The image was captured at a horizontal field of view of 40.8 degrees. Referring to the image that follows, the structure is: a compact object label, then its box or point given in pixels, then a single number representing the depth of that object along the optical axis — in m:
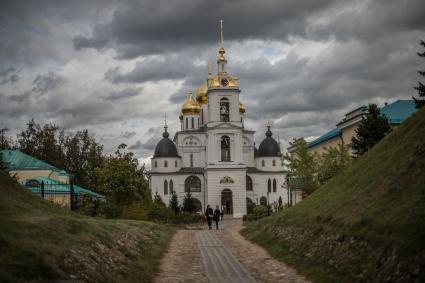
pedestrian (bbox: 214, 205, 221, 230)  37.97
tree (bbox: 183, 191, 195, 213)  71.81
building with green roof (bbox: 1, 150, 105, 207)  48.44
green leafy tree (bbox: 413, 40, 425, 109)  32.83
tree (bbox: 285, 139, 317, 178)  44.75
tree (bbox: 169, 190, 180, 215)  67.19
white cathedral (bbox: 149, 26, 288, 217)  73.44
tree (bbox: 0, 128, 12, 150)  65.41
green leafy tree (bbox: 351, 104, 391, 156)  34.50
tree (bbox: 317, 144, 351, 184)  39.91
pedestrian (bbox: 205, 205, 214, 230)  38.52
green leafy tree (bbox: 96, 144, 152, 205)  42.12
